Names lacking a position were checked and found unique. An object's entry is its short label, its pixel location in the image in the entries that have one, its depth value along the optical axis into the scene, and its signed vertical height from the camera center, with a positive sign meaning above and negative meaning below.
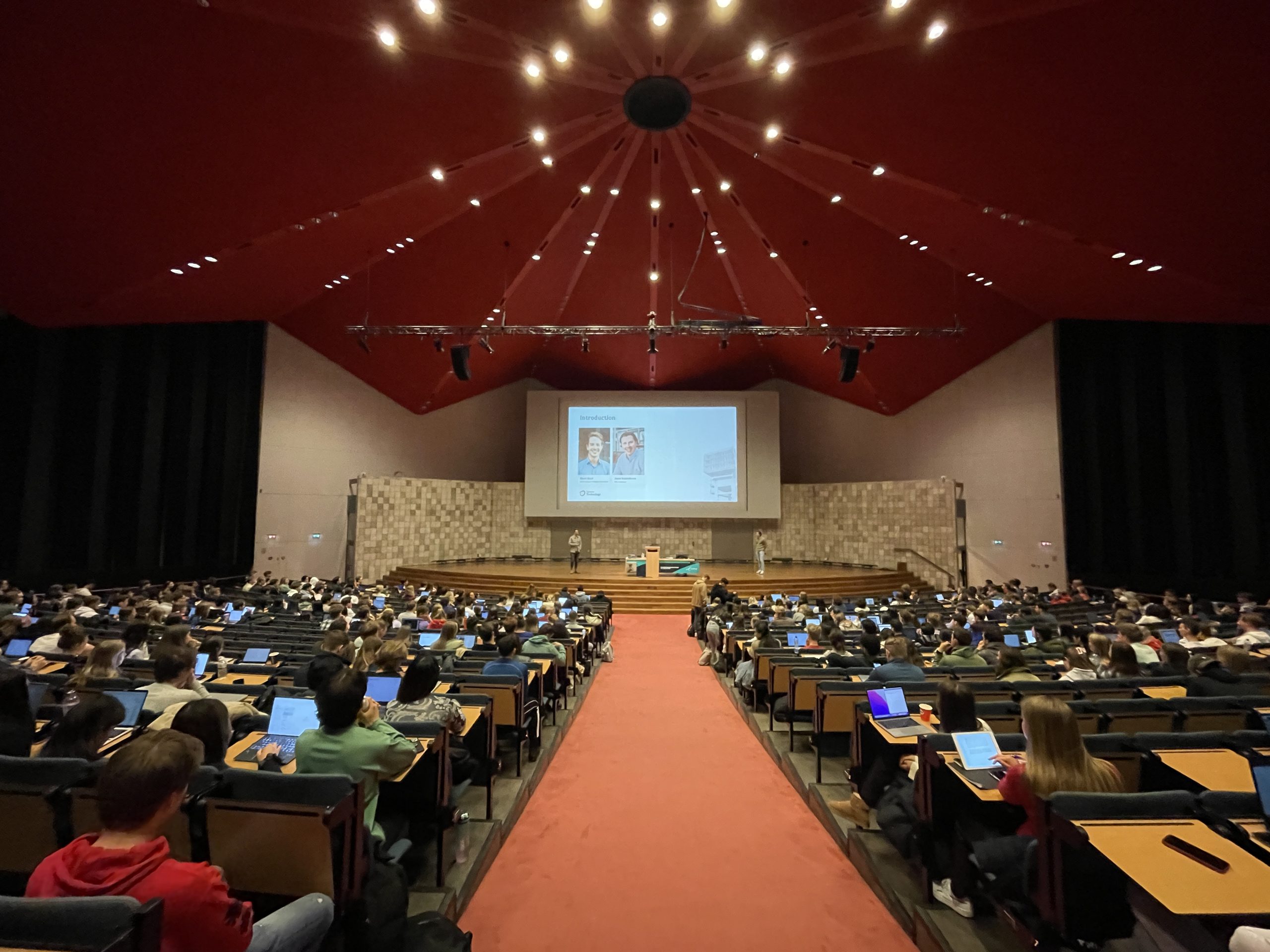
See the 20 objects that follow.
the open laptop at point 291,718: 3.32 -1.07
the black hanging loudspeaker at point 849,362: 13.28 +3.52
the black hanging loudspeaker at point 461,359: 13.15 +3.49
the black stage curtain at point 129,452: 12.66 +1.55
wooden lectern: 16.39 -1.03
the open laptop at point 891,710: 3.70 -1.14
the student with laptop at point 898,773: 3.27 -1.51
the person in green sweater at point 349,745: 2.57 -0.94
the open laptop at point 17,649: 5.75 -1.19
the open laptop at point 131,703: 3.42 -1.01
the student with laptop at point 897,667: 4.66 -1.09
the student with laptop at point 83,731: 2.65 -0.90
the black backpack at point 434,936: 2.41 -1.64
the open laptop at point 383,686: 3.89 -1.03
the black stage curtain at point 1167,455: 11.48 +1.45
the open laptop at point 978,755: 2.87 -1.08
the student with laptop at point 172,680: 3.55 -0.95
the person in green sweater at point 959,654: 5.65 -1.24
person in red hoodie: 1.49 -0.84
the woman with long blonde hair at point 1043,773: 2.41 -0.97
